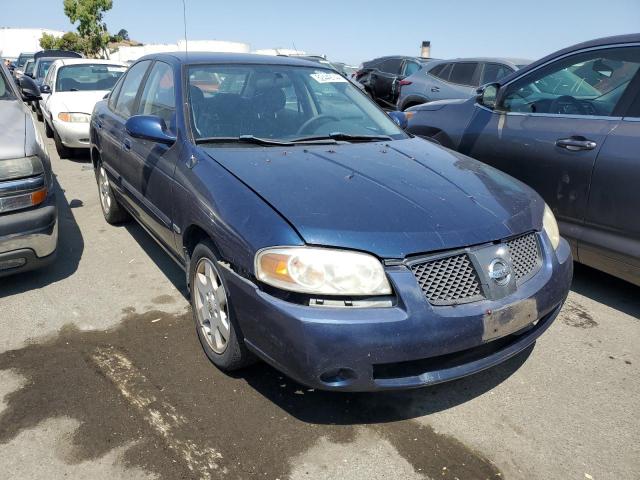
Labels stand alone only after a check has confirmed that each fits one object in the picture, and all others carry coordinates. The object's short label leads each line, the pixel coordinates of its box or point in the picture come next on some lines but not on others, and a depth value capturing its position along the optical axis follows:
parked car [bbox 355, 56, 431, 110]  13.30
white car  7.98
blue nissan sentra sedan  2.17
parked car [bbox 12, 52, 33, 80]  25.23
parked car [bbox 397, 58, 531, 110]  9.06
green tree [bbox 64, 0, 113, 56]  38.25
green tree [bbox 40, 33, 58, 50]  49.09
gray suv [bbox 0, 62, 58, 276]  3.44
